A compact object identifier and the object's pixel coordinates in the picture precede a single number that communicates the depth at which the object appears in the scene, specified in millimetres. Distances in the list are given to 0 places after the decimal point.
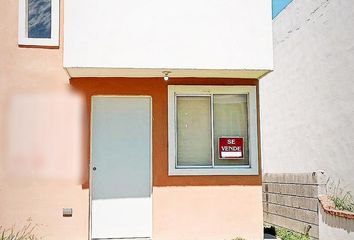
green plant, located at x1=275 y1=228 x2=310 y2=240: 12295
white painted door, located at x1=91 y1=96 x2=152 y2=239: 10195
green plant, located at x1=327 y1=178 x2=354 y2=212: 11320
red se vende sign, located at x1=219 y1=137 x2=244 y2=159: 10633
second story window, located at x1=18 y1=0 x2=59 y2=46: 10242
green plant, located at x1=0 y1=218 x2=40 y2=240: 9716
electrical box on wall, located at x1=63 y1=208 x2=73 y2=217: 10000
